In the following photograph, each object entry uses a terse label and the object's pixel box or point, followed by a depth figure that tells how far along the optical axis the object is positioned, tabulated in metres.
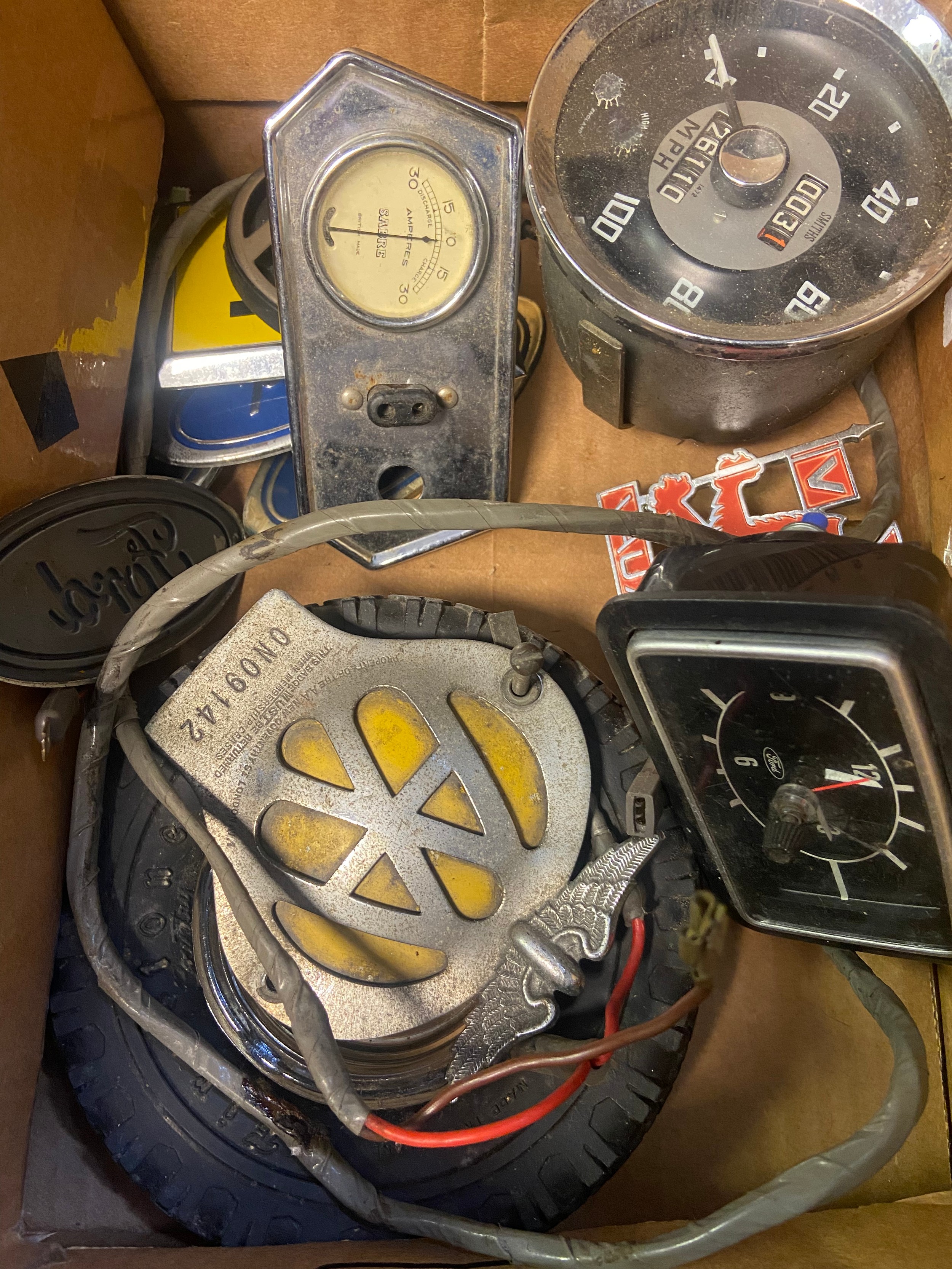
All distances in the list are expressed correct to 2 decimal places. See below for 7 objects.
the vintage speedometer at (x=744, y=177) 0.25
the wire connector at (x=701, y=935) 0.19
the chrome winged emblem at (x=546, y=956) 0.23
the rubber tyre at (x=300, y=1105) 0.24
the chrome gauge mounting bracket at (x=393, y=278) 0.28
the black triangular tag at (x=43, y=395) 0.26
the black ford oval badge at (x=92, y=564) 0.26
